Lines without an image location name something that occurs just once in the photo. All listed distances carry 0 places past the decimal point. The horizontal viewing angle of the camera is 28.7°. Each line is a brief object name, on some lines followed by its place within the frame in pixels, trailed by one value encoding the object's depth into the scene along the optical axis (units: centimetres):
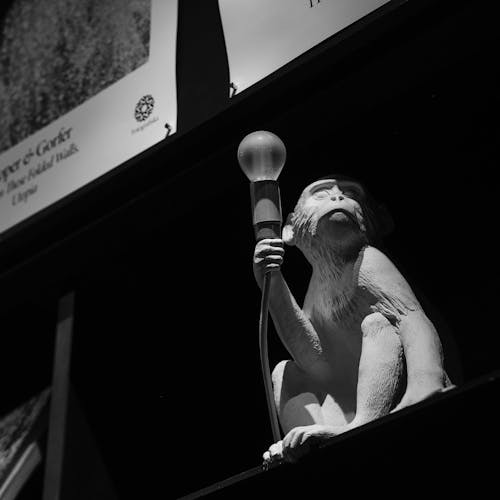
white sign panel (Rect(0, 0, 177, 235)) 238
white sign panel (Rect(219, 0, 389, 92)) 202
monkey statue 159
